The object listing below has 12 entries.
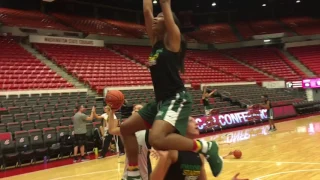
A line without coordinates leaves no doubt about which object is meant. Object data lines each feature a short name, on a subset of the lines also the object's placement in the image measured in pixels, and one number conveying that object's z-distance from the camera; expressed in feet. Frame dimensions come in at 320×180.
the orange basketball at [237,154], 29.96
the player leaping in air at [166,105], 9.18
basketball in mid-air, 11.74
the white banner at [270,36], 97.86
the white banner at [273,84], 84.79
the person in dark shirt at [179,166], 7.31
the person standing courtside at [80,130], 33.91
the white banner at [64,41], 67.46
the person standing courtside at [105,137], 33.74
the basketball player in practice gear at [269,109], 49.76
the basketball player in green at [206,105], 51.10
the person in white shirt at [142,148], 11.60
